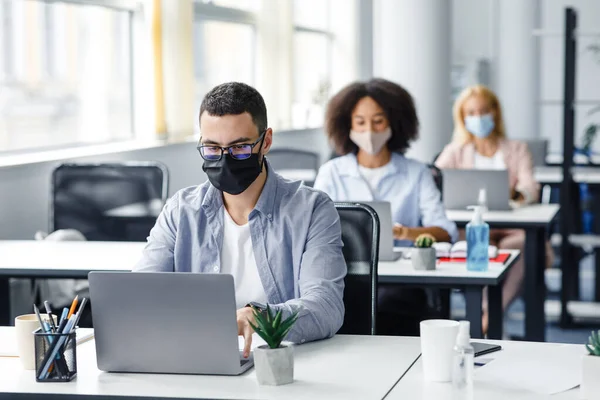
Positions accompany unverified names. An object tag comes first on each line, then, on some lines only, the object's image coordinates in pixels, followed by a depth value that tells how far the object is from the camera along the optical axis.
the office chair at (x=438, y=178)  4.11
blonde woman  5.37
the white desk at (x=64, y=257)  3.18
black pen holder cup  1.89
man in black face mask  2.31
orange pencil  1.96
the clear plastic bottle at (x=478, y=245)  3.14
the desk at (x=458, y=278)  3.11
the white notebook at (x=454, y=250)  3.43
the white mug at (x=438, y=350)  1.83
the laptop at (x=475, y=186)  4.70
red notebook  3.35
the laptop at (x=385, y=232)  3.30
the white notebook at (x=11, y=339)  2.12
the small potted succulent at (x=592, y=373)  1.70
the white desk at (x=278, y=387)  1.79
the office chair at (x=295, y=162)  5.65
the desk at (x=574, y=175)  5.76
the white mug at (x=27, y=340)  1.98
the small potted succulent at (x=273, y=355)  1.83
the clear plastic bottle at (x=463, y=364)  1.78
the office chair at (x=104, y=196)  4.08
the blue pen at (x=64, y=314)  1.94
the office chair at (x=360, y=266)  2.51
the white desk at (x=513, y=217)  4.46
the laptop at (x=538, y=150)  6.61
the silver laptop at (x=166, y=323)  1.86
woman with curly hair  3.92
